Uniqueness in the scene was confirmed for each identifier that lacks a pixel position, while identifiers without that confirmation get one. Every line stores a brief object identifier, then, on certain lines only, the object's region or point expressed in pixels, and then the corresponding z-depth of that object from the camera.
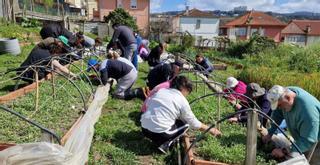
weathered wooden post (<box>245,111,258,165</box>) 2.05
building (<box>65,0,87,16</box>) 33.60
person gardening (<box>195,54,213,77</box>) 6.96
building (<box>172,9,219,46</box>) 35.95
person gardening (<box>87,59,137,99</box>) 4.78
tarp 1.85
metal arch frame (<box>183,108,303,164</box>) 2.01
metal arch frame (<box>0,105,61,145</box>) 2.03
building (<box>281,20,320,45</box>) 39.93
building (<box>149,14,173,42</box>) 19.64
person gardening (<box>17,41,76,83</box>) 4.41
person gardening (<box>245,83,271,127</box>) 3.54
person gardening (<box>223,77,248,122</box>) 4.10
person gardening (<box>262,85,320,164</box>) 2.48
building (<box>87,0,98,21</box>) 37.55
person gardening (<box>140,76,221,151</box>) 2.78
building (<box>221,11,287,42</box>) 37.56
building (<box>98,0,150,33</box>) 28.59
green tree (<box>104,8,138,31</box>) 22.23
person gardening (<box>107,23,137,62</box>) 5.97
